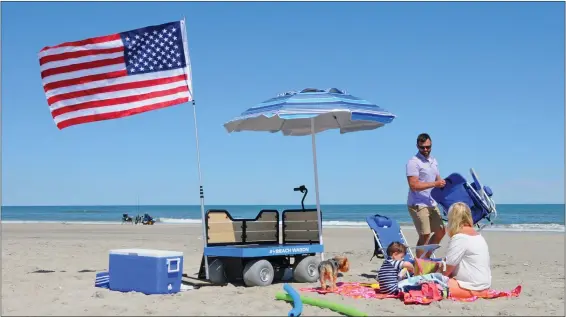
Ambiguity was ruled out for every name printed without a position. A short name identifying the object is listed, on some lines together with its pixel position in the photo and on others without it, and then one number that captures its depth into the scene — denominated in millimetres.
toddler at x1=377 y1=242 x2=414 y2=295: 6848
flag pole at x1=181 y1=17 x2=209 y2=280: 8094
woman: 6406
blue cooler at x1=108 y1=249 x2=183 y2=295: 7152
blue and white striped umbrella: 8000
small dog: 7273
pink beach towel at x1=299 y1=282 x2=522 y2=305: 6383
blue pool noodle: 5695
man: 8336
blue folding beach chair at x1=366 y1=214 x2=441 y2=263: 8734
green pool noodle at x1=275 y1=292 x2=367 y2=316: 5674
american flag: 8375
